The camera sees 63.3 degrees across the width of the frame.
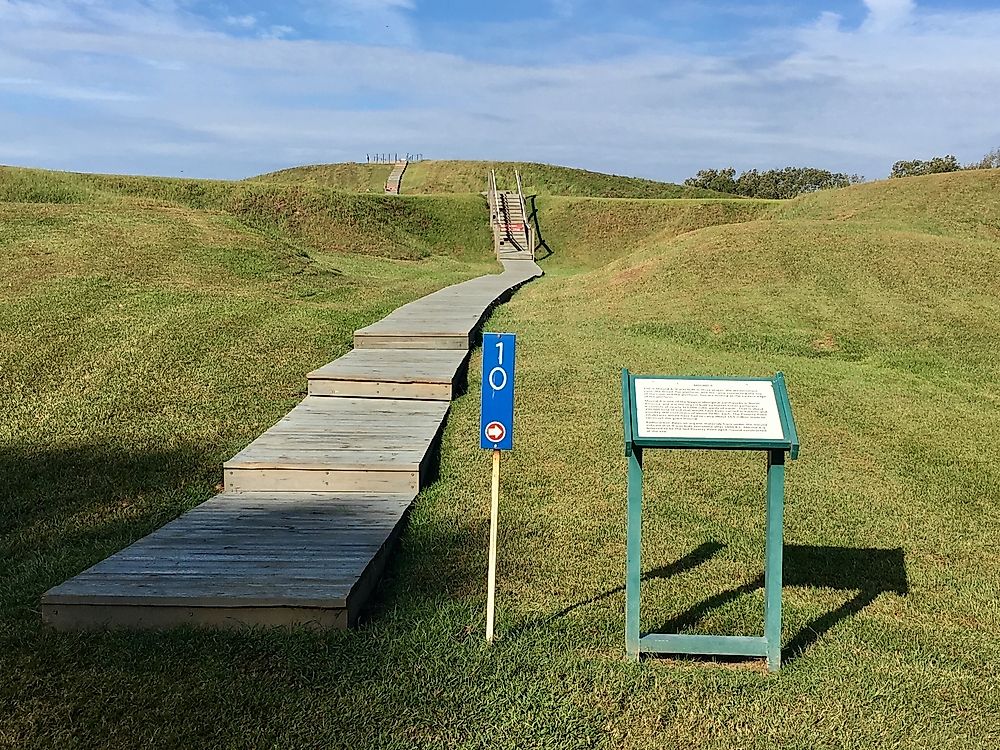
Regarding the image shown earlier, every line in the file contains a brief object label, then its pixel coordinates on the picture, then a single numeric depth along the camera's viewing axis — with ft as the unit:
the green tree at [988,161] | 185.77
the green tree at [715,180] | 237.14
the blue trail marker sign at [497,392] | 11.72
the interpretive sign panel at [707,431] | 10.98
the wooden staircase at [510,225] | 95.61
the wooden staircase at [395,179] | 145.79
